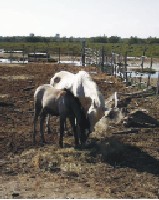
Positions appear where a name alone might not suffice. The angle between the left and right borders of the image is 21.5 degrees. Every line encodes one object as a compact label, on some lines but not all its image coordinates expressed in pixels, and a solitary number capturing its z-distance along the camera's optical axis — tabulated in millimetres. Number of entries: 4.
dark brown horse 8945
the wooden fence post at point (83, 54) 30153
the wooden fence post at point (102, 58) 25422
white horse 8523
